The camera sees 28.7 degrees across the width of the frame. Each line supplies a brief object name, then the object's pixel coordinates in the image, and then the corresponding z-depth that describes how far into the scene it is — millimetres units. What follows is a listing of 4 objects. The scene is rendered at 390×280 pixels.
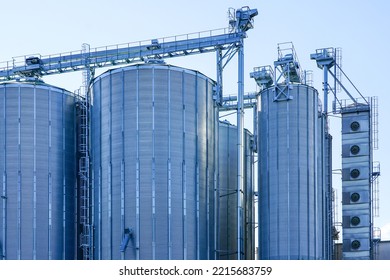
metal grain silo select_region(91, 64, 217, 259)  52000
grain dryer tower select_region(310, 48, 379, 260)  61000
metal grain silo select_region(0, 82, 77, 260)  55844
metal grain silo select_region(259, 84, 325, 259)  54219
